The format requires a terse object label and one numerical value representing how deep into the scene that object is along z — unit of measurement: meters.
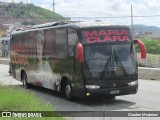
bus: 13.75
